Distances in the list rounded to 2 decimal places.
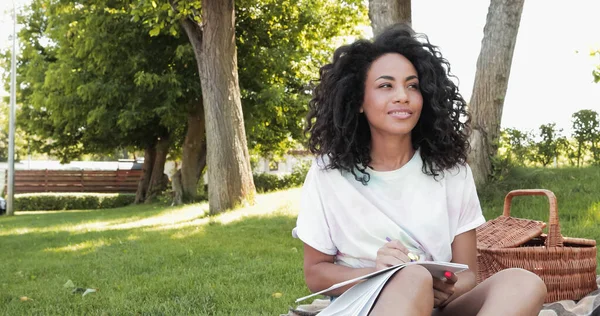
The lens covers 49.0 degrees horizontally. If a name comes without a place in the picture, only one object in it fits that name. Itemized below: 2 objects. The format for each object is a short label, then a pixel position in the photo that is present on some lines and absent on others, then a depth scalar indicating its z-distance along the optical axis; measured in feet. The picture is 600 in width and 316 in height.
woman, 8.64
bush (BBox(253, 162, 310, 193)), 81.62
